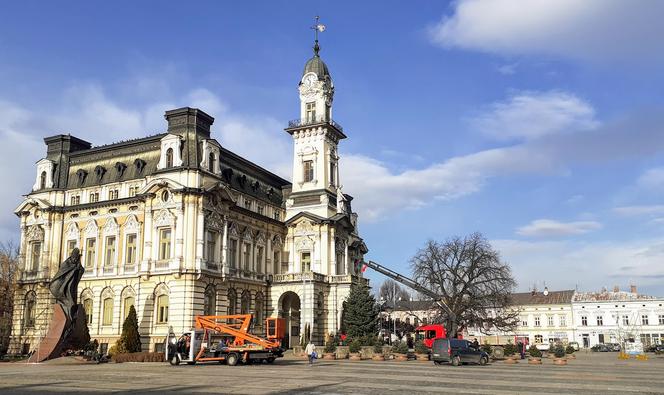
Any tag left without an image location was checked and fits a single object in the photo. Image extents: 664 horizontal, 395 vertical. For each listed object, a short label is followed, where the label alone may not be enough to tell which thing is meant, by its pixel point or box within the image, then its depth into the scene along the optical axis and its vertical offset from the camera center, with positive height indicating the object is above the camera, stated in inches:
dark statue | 1627.7 +70.3
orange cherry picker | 1470.2 -84.0
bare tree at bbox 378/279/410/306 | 5639.8 +173.5
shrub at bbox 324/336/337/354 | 1923.6 -111.3
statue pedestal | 1572.3 -60.3
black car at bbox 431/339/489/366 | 1534.2 -104.1
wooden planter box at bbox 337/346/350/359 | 1891.0 -123.9
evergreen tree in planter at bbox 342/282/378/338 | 2234.3 -11.0
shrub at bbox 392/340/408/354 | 1909.8 -115.8
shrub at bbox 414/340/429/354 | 1887.3 -115.3
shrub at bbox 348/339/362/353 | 1895.9 -108.5
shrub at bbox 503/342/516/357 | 1947.6 -122.9
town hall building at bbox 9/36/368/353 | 1975.9 +283.4
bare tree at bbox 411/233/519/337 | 2672.2 +117.2
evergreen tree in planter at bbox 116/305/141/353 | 1811.0 -70.8
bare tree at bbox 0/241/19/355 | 2245.3 +72.9
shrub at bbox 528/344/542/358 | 1831.4 -124.3
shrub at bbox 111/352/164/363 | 1702.8 -122.3
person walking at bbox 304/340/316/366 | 1513.3 -101.2
